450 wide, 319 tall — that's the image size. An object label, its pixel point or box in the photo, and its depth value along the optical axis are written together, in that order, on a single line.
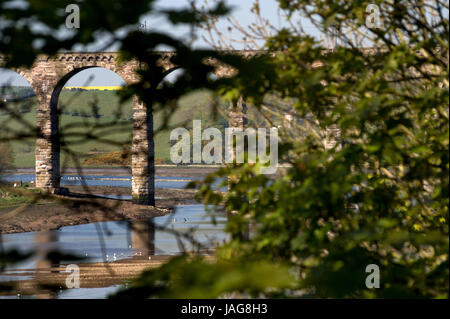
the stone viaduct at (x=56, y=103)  69.31
